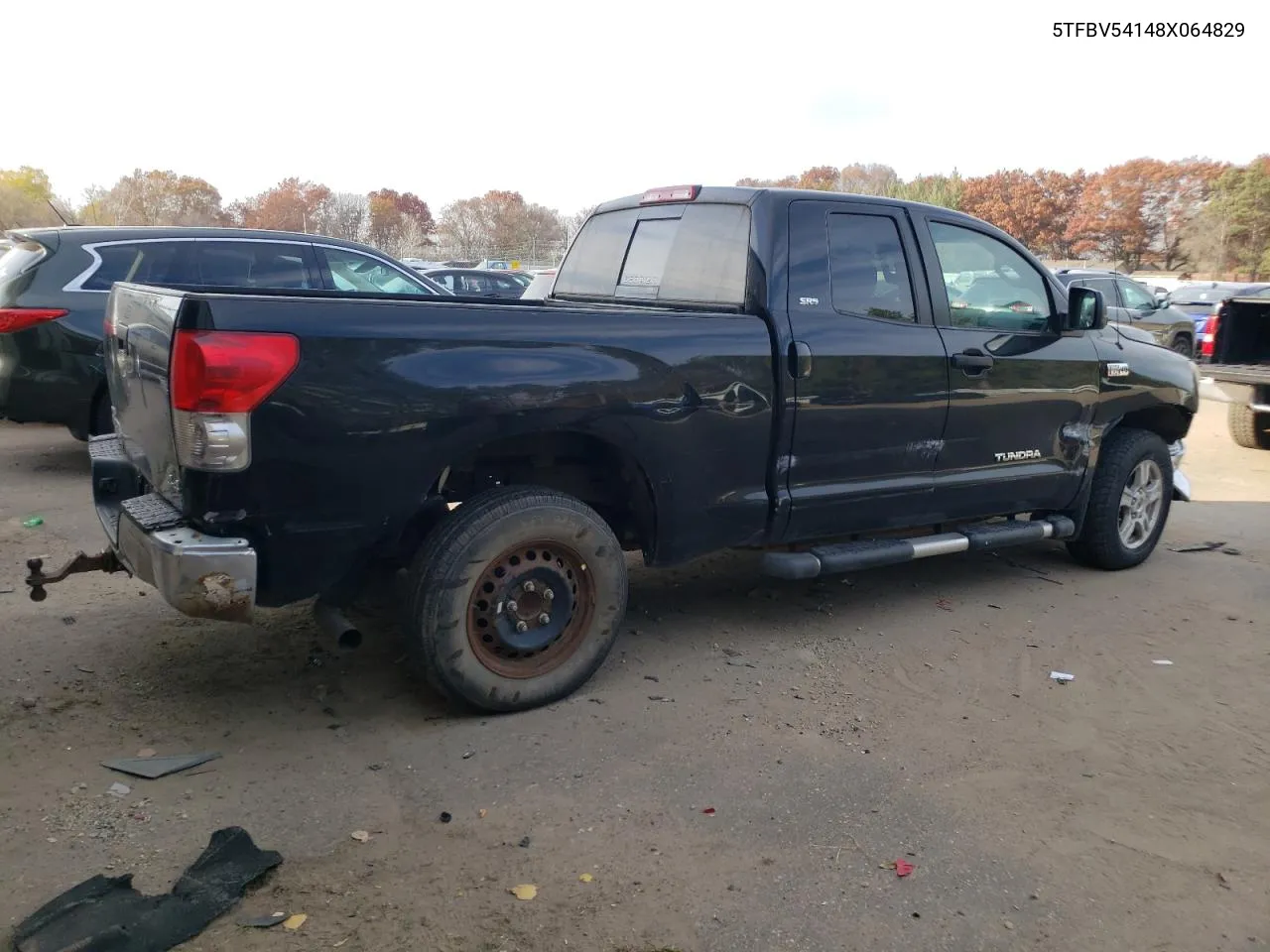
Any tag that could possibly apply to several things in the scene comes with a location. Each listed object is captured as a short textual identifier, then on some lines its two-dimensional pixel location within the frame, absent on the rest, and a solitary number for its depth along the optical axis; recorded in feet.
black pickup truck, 11.32
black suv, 24.47
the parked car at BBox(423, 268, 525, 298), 58.90
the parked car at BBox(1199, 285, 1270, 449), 34.96
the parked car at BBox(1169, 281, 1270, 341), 72.64
